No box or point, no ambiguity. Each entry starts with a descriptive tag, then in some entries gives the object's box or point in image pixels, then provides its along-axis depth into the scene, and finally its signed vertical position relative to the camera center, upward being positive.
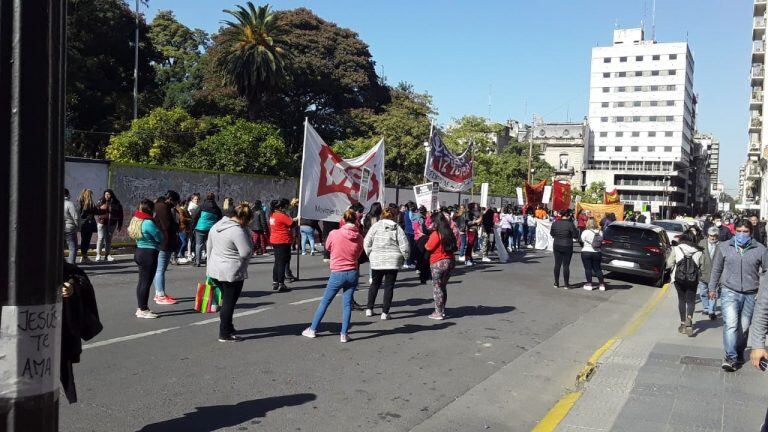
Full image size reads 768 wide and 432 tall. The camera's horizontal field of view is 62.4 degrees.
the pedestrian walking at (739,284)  7.17 -0.96
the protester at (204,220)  13.30 -0.80
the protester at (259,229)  15.09 -1.14
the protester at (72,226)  12.45 -0.96
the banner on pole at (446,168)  18.02 +0.69
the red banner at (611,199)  37.44 -0.18
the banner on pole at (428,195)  16.97 -0.14
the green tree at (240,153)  27.98 +1.38
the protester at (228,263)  7.34 -0.93
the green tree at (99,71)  40.53 +7.35
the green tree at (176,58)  48.47 +10.66
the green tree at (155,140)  33.72 +2.22
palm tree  39.81 +8.42
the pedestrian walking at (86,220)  13.76 -0.90
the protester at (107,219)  14.27 -0.90
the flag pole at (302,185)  11.70 +0.01
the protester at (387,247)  9.02 -0.83
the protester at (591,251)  13.47 -1.21
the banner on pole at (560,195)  26.05 -0.03
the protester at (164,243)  9.37 -0.91
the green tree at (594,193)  79.29 +0.29
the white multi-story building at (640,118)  104.75 +13.42
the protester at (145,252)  8.30 -0.94
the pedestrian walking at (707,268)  9.88 -1.07
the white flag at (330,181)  12.01 +0.12
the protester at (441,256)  9.45 -0.98
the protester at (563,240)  13.37 -0.97
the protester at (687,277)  9.19 -1.14
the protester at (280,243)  11.18 -1.02
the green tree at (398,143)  45.75 +3.30
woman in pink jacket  7.76 -1.05
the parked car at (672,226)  22.50 -1.04
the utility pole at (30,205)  2.06 -0.09
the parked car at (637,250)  15.08 -1.29
